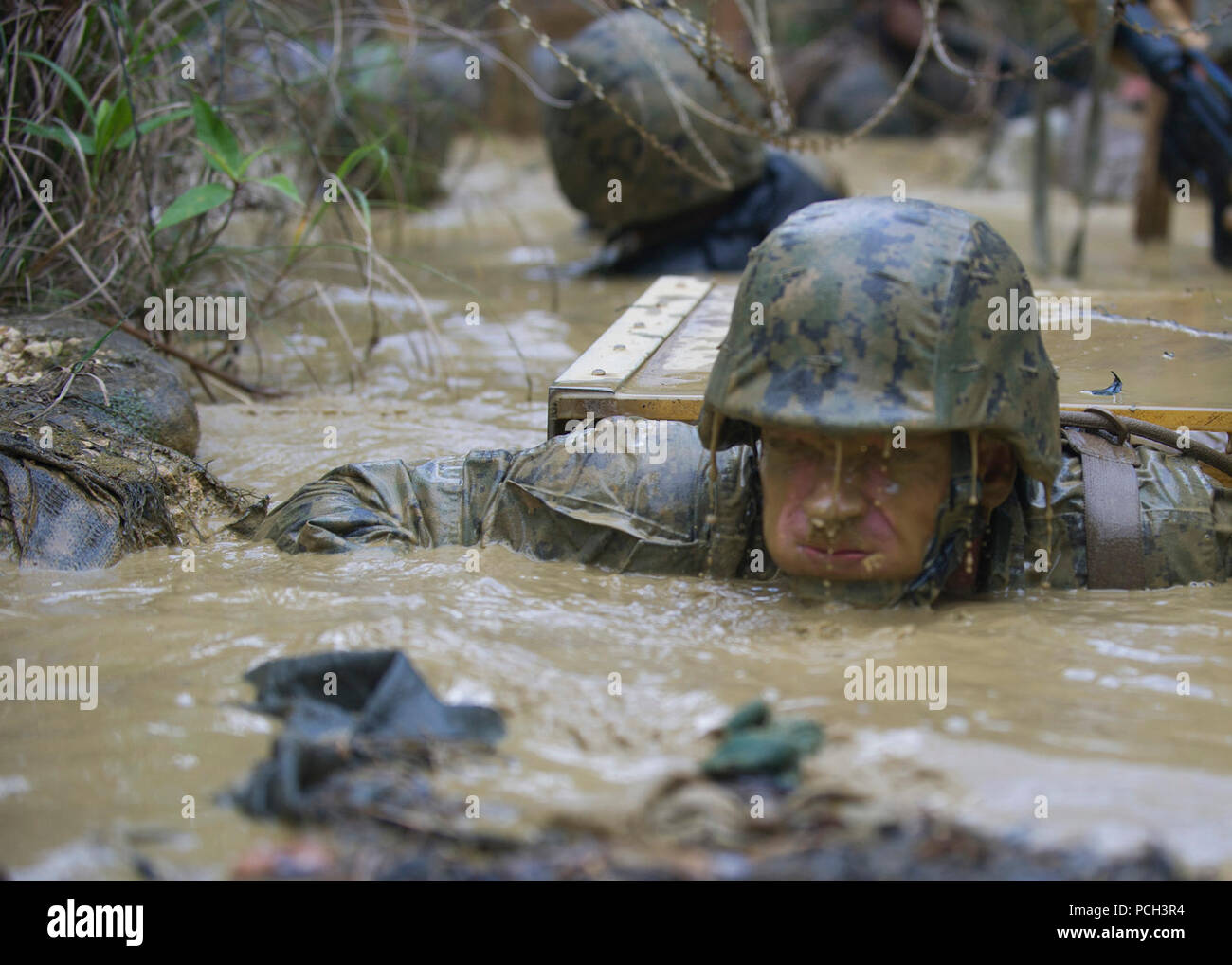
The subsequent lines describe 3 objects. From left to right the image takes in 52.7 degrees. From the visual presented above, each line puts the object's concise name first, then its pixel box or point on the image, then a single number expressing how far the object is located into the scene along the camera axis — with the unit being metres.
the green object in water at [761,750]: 1.73
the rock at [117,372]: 3.36
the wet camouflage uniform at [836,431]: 2.20
